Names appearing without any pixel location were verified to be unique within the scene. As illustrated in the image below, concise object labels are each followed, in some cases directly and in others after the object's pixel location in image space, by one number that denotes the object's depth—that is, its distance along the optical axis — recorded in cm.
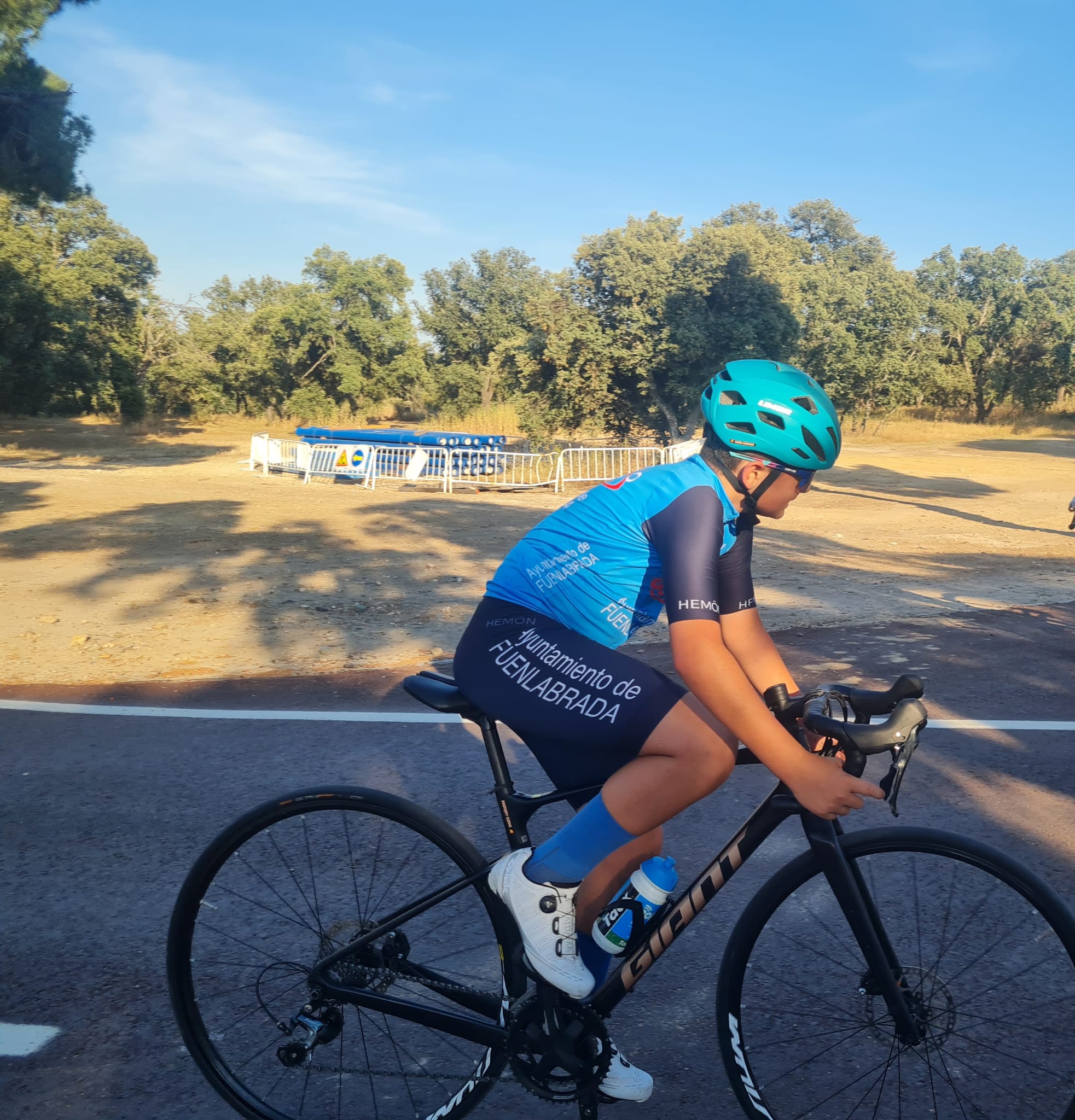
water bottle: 243
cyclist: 228
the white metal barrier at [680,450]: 2348
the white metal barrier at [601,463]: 2494
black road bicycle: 225
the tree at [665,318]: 2789
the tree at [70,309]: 2919
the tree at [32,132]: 1708
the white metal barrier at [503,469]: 2550
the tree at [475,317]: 5656
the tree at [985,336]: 5481
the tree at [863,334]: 4741
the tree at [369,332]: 4994
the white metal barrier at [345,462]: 2442
